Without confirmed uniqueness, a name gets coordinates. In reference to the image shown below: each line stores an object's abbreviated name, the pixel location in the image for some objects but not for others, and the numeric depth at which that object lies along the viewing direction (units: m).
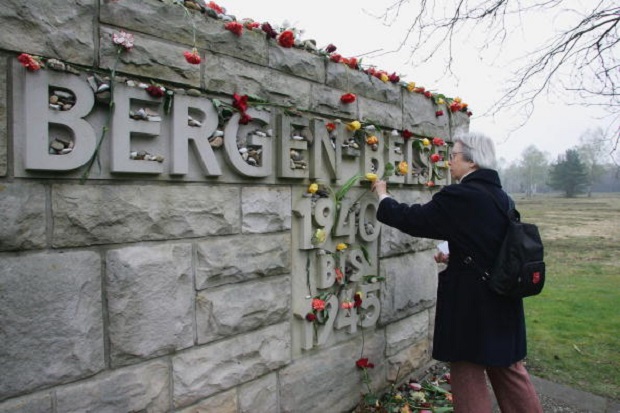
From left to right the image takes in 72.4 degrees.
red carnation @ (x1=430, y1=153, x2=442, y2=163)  3.88
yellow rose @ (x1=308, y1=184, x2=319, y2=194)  2.63
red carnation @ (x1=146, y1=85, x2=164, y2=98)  1.89
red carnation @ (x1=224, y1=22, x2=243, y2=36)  2.22
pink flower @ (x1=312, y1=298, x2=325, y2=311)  2.69
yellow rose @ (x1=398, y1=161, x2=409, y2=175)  3.31
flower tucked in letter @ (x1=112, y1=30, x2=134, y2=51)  1.80
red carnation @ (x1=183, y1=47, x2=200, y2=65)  1.98
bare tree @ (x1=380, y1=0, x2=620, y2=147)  4.76
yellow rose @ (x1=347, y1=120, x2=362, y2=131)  2.92
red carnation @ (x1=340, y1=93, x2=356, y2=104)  2.91
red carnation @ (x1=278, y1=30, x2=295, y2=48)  2.49
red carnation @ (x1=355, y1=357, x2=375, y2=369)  3.04
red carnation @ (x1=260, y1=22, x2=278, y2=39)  2.40
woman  2.32
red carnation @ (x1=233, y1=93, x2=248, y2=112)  2.21
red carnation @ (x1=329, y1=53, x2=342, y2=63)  2.85
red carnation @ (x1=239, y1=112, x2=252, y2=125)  2.25
